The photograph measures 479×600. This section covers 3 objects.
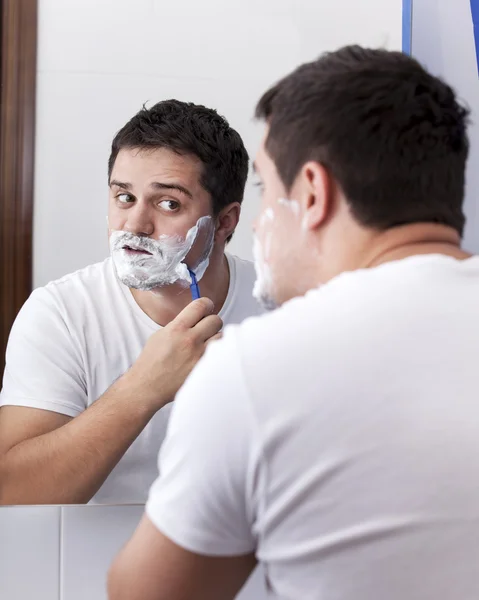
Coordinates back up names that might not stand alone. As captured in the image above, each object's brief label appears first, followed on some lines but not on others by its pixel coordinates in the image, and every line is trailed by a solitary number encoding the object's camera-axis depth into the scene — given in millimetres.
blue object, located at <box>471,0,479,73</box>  1152
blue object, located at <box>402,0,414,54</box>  1072
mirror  919
